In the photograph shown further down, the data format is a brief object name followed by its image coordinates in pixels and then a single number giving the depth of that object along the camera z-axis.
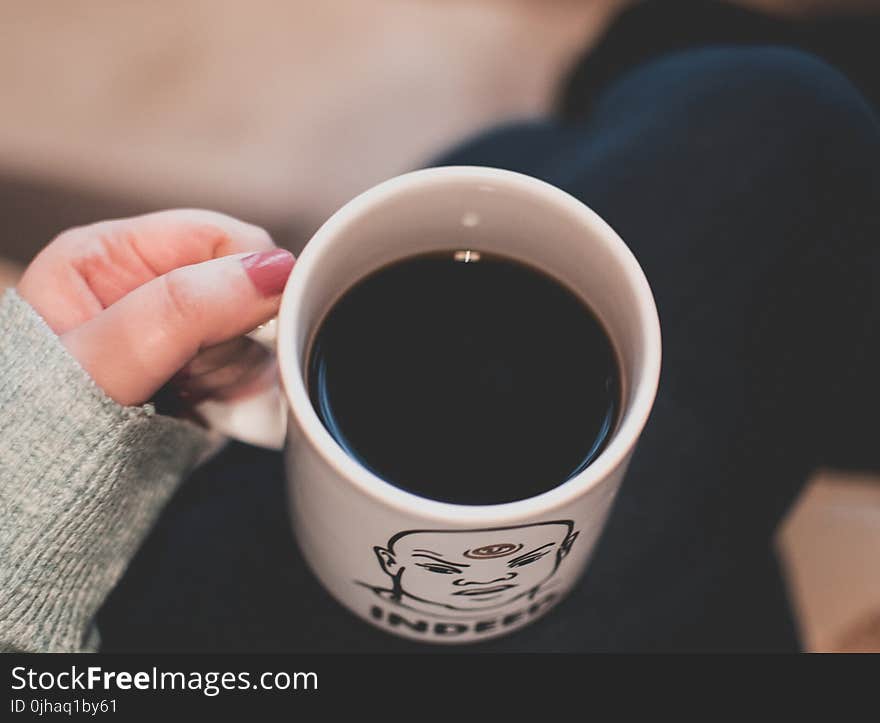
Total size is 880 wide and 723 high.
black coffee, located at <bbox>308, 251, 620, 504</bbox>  0.31
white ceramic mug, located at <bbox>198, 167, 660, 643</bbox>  0.27
